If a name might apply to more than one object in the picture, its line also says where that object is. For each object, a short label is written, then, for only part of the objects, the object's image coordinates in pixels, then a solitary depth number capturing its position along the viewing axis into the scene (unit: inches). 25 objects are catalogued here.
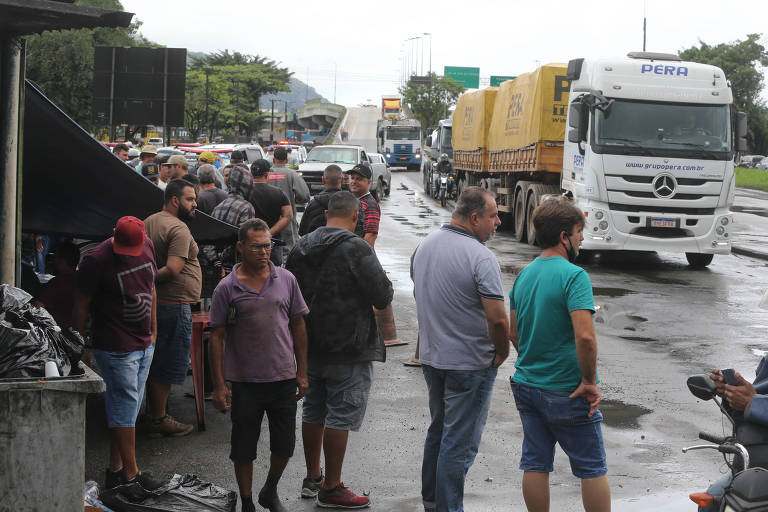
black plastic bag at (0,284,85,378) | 169.8
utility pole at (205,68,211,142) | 3120.1
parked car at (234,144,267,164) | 1230.3
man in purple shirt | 204.2
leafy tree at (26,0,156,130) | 2370.8
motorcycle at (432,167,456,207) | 1357.0
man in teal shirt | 173.9
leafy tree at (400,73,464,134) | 4114.2
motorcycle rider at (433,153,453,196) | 1372.9
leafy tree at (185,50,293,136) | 3272.6
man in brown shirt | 260.5
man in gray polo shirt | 194.5
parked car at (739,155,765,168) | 3050.2
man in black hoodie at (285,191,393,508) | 215.9
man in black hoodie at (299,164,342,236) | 349.7
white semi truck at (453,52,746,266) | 646.5
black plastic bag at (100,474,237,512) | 197.6
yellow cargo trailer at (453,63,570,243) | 784.3
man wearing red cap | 214.3
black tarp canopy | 260.5
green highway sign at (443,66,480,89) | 3538.4
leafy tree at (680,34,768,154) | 3024.1
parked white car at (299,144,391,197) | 1233.4
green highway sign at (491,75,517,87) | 3408.7
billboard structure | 1002.1
